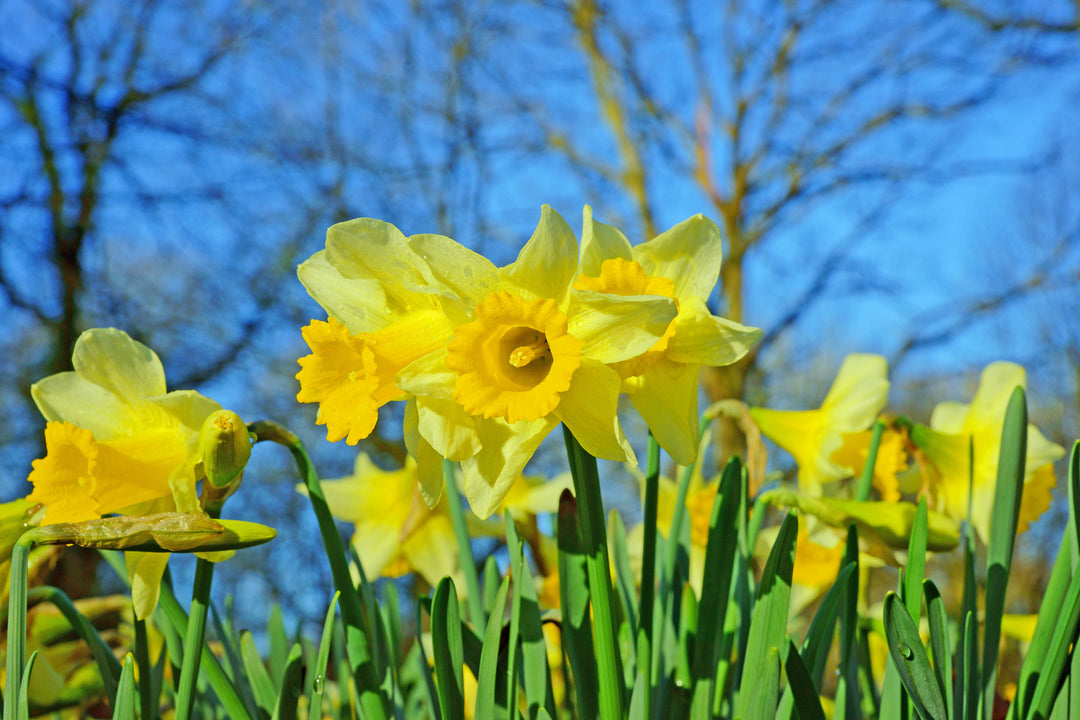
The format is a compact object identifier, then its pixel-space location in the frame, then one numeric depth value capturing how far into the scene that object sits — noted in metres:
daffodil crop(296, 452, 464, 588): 0.82
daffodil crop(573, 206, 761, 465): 0.64
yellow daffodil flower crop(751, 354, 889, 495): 0.77
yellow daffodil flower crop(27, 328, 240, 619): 0.65
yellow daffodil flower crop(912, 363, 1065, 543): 0.76
